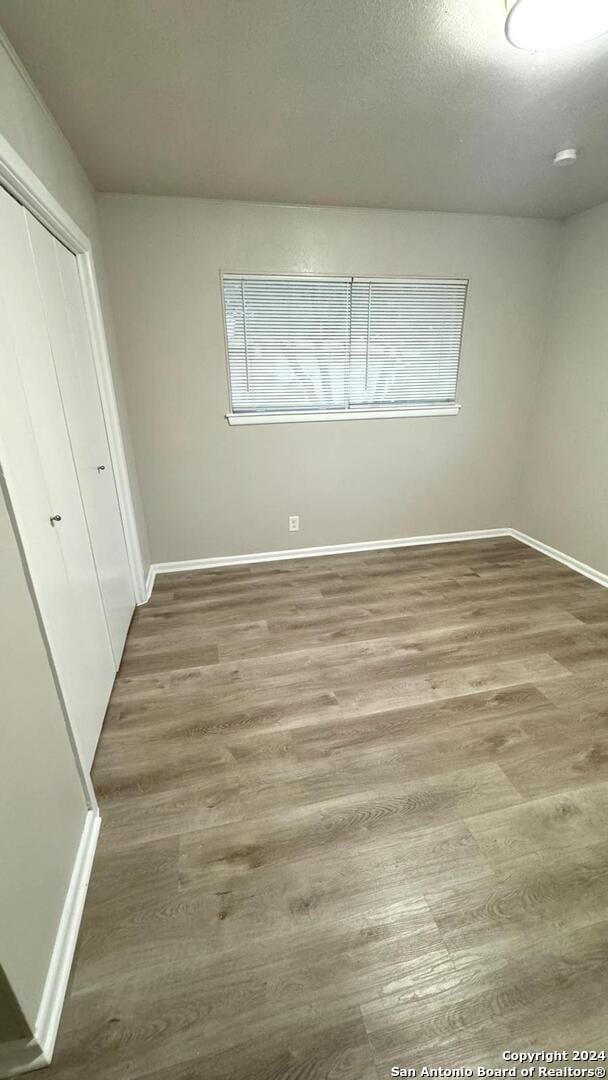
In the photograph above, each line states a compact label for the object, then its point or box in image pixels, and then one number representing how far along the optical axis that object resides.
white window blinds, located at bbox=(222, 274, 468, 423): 2.68
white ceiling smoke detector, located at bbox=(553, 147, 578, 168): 1.91
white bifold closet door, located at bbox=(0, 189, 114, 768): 1.14
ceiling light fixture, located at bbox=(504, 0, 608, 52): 1.11
